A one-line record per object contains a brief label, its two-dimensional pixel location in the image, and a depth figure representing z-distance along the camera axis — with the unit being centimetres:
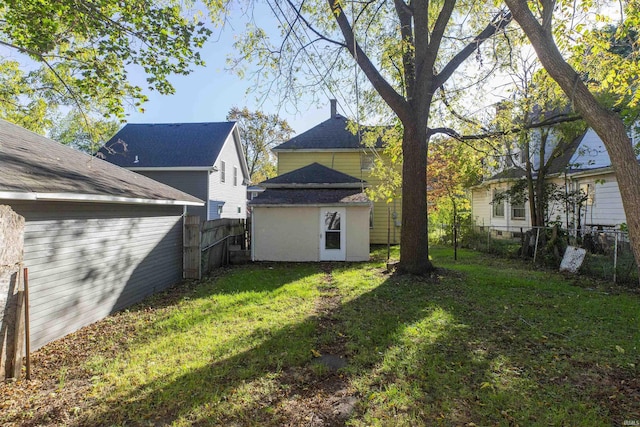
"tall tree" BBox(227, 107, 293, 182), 3269
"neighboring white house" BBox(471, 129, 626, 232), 1164
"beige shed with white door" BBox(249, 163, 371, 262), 1187
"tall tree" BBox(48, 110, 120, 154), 724
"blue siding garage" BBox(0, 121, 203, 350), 436
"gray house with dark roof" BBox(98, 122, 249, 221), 1692
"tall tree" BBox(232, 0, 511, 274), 847
